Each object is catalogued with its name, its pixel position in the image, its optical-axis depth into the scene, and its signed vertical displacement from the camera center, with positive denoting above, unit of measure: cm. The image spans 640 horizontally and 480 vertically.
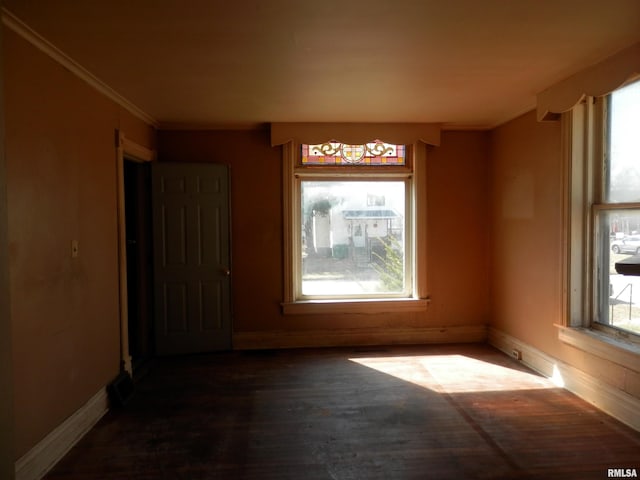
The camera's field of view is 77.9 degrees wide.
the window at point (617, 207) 270 +14
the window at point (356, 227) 442 +3
